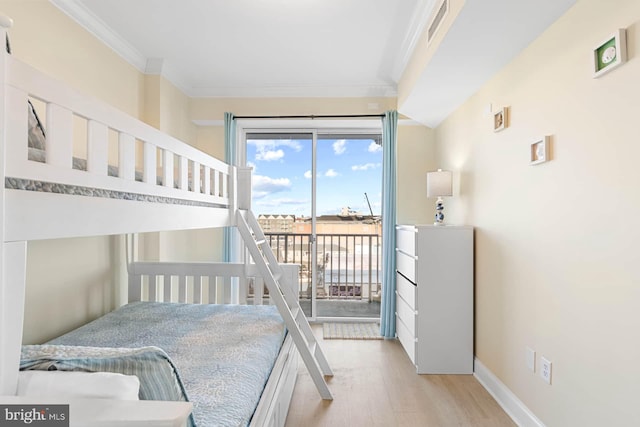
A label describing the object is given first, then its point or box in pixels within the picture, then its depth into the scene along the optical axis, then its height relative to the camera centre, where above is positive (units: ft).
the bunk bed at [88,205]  2.44 +0.19
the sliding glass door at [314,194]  13.64 +1.17
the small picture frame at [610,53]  4.47 +2.25
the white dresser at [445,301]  9.01 -1.92
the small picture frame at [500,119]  7.48 +2.28
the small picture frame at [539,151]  6.07 +1.31
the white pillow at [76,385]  2.63 -1.20
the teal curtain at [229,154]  12.24 +2.41
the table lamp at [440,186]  10.28 +1.13
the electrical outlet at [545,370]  6.03 -2.47
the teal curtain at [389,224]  11.66 +0.03
